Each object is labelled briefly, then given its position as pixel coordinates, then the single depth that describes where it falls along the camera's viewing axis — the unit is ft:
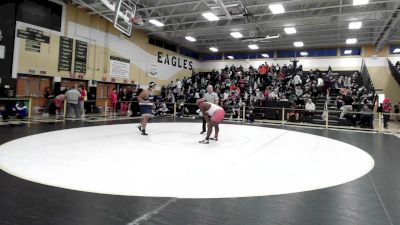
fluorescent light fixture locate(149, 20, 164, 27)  58.13
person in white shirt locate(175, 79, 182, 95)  71.16
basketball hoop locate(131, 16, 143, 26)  43.27
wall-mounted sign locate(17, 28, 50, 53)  45.19
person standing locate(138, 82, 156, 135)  27.89
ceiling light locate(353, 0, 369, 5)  43.35
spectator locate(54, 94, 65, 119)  43.39
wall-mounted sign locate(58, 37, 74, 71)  51.34
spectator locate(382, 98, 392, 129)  51.01
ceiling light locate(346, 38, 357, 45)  72.05
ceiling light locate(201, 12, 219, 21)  51.26
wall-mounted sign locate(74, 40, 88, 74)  54.08
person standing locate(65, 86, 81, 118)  41.65
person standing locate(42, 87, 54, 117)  43.90
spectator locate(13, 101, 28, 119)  38.01
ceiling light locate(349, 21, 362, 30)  56.83
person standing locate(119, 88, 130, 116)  57.88
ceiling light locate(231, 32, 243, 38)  68.28
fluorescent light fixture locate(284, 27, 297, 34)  62.53
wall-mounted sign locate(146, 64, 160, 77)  73.51
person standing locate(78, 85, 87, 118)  43.57
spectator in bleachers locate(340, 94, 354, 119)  48.30
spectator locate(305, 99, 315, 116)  51.18
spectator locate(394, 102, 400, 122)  62.98
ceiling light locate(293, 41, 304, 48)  77.05
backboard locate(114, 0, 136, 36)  39.00
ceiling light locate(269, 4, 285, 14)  46.85
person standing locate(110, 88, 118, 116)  56.15
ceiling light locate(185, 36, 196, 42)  72.28
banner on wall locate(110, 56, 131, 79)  62.59
